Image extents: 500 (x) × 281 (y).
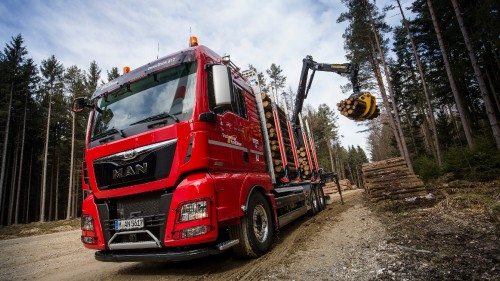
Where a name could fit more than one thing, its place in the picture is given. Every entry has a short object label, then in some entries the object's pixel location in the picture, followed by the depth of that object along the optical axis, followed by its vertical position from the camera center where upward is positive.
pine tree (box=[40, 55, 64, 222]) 26.78 +14.07
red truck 3.15 +0.44
